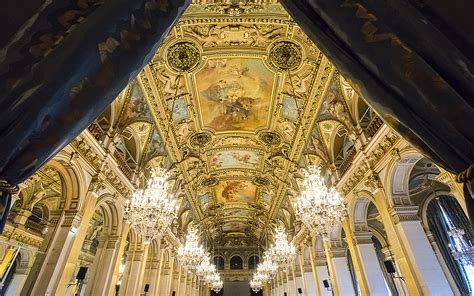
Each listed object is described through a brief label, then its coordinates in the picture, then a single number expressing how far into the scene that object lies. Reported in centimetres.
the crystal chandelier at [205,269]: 1784
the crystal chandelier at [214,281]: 2112
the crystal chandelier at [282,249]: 1334
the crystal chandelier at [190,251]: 1277
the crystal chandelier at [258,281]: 2208
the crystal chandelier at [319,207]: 662
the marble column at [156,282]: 1275
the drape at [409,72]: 197
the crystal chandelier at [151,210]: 623
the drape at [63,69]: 189
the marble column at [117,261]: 822
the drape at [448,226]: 1230
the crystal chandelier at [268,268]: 1837
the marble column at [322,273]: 1314
